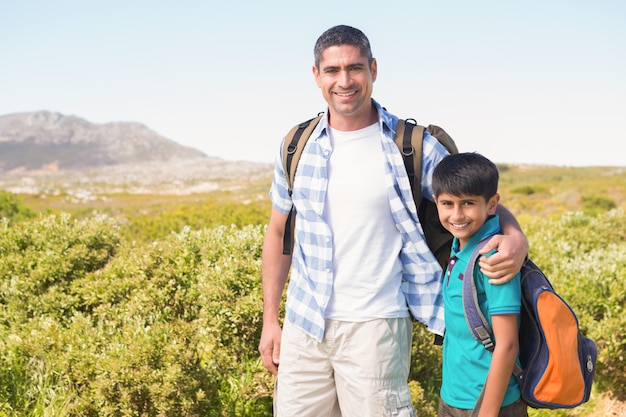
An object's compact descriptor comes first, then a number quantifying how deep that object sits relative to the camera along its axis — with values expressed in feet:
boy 7.35
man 8.73
